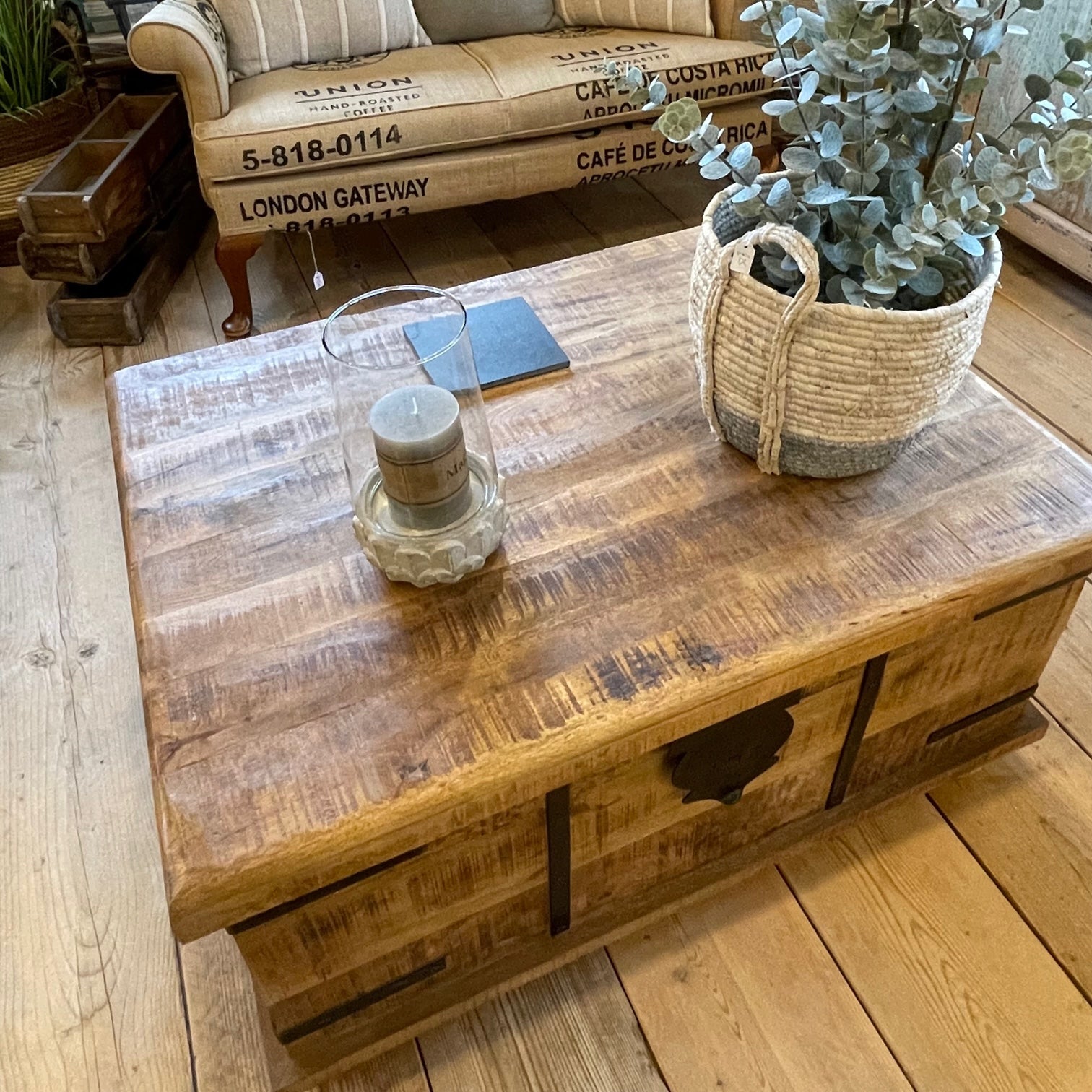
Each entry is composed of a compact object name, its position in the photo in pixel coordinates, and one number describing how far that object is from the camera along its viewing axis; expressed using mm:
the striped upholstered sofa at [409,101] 1718
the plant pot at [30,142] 1992
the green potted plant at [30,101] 1948
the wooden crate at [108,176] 1750
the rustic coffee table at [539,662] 702
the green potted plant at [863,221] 739
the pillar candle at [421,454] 760
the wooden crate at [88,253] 1799
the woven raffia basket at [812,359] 777
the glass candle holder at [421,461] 769
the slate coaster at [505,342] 1031
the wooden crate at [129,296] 1864
